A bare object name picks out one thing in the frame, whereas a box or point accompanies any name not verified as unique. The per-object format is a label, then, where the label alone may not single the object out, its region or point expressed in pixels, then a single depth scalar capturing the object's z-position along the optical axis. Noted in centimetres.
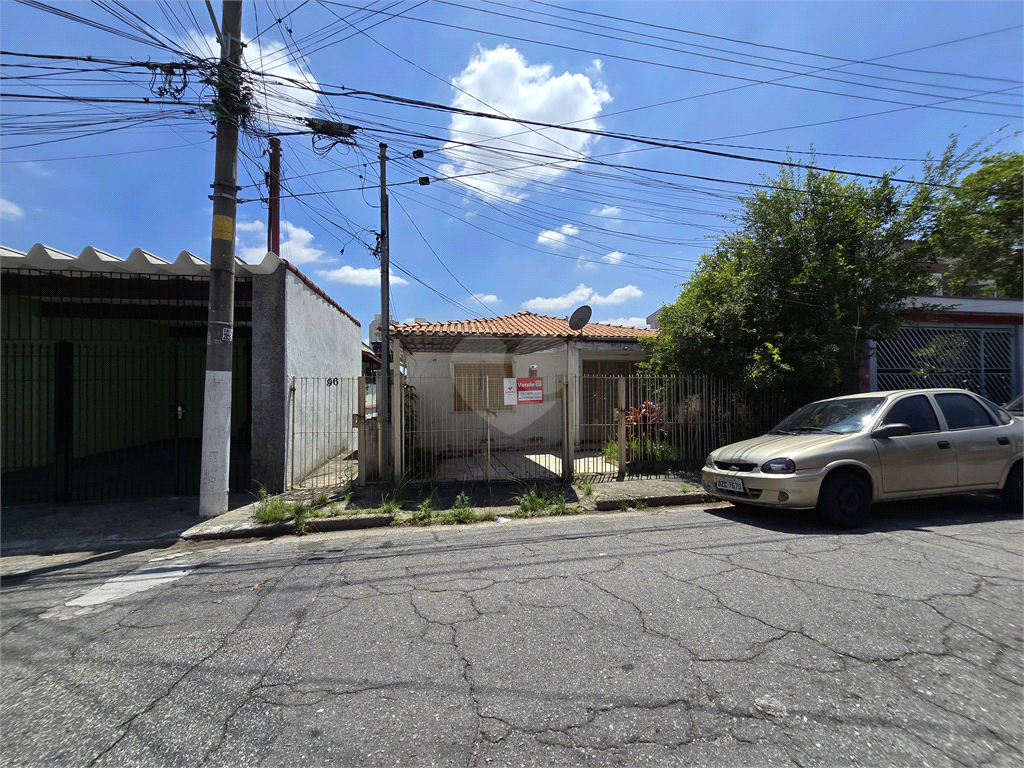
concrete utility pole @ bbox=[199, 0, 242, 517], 624
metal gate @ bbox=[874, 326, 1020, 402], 1151
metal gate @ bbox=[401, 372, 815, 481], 842
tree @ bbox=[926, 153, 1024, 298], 812
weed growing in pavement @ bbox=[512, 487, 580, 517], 646
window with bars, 1145
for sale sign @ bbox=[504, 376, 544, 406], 827
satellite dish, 847
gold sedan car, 511
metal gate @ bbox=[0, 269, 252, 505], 732
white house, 1084
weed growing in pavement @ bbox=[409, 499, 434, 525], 613
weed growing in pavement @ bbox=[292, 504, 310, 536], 582
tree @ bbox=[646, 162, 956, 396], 841
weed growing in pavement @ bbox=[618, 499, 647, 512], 682
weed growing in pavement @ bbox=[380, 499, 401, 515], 630
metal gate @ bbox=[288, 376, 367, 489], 807
